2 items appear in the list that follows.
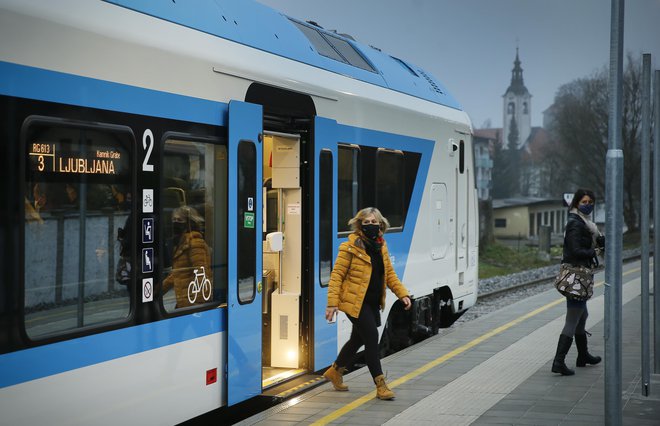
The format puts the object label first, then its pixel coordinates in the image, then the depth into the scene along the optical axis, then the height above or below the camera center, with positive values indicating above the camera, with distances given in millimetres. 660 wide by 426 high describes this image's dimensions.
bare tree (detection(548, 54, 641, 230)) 64938 +6216
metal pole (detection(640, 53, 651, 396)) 7566 -119
